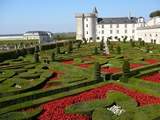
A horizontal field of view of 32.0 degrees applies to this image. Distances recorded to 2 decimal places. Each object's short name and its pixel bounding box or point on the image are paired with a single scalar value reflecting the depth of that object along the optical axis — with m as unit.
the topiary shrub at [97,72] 17.52
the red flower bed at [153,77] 18.06
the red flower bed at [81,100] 11.45
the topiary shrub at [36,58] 28.02
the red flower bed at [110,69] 21.07
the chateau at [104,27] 84.50
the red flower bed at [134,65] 23.72
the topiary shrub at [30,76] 19.62
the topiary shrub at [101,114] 10.97
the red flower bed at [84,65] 25.12
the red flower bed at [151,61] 26.23
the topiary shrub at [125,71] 17.81
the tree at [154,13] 99.10
